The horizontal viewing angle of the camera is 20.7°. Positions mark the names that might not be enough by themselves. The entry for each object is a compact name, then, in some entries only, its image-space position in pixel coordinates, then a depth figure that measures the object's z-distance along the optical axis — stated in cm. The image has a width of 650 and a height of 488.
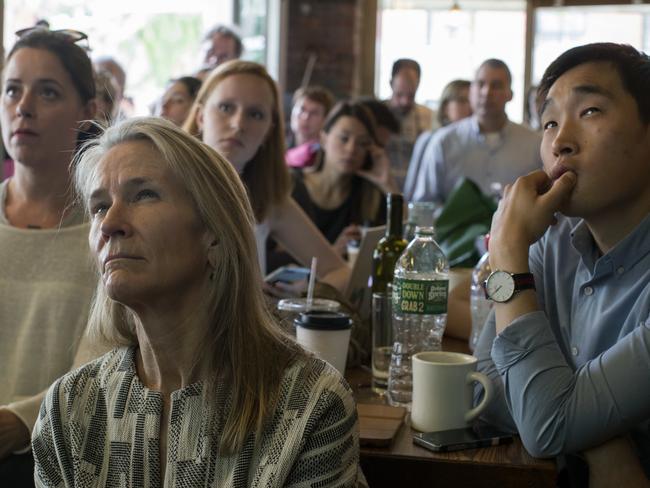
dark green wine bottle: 280
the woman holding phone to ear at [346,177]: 492
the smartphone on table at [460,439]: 234
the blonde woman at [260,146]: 346
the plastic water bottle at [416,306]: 254
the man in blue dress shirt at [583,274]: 230
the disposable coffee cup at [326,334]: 256
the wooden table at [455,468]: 230
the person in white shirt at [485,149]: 632
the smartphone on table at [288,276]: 307
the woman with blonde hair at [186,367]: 219
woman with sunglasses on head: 272
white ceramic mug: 240
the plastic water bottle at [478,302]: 284
